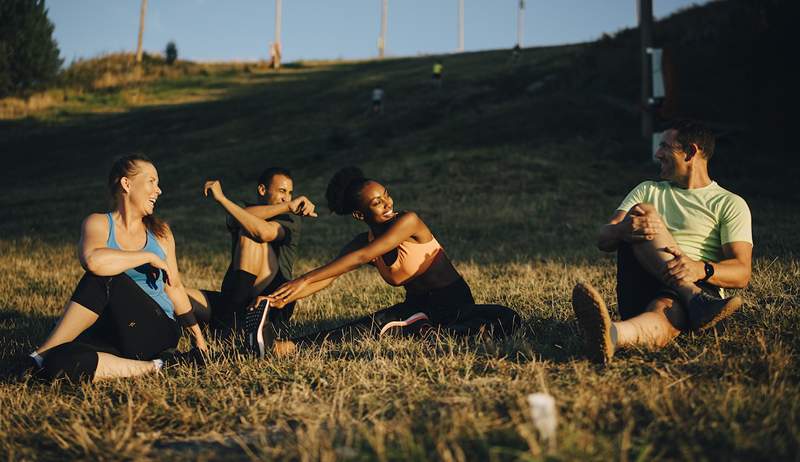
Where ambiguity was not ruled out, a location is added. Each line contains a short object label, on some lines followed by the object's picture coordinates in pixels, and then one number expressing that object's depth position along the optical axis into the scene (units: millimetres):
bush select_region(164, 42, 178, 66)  47219
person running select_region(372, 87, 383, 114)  30469
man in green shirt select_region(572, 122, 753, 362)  4098
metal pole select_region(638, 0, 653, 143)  17594
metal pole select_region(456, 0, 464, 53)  78812
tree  37125
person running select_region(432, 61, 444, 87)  33966
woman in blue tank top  4312
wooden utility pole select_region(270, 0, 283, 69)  50500
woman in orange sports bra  4980
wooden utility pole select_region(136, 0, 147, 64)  47125
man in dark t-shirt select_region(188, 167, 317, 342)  5977
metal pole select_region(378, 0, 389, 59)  66938
